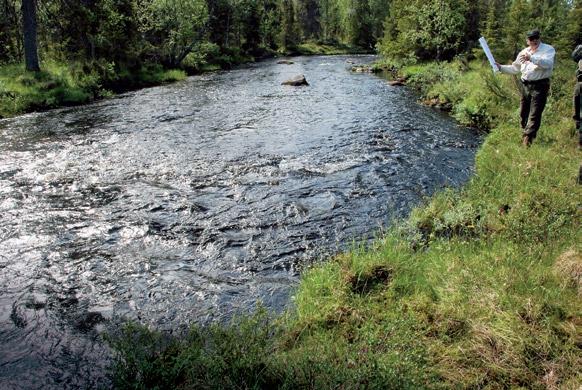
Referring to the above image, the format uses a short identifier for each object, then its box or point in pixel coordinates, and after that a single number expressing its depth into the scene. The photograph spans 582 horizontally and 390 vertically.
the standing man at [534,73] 11.27
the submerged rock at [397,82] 32.13
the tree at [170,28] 41.34
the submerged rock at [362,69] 42.84
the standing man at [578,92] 10.84
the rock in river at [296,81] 31.23
